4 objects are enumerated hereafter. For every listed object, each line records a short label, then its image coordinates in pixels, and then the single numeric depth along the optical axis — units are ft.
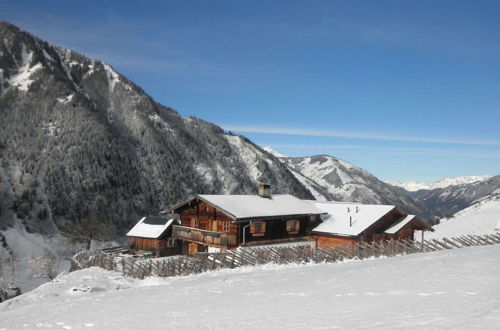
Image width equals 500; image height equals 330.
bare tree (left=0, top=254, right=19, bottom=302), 106.83
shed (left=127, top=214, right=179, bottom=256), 153.79
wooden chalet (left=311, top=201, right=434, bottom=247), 120.26
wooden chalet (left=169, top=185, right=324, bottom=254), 120.57
